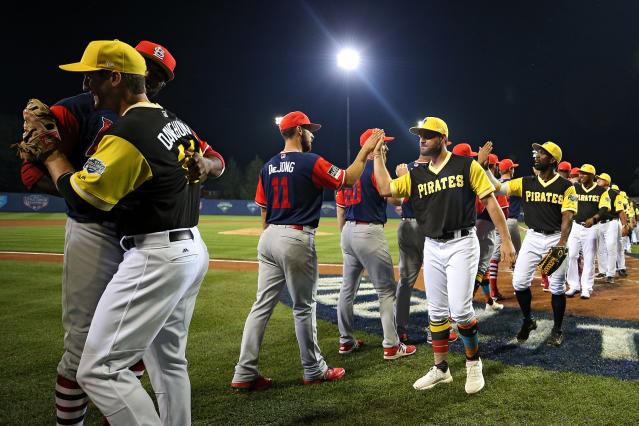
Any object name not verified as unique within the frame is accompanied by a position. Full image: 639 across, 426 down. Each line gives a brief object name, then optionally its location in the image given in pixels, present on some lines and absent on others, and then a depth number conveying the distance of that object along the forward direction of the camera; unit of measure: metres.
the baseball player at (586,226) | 8.62
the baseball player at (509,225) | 7.85
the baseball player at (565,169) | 9.45
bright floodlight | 26.77
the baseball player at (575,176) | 9.59
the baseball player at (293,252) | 3.98
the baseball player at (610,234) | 9.98
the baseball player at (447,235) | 4.07
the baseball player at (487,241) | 7.23
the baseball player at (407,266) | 5.53
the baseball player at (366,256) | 4.97
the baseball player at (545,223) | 5.54
